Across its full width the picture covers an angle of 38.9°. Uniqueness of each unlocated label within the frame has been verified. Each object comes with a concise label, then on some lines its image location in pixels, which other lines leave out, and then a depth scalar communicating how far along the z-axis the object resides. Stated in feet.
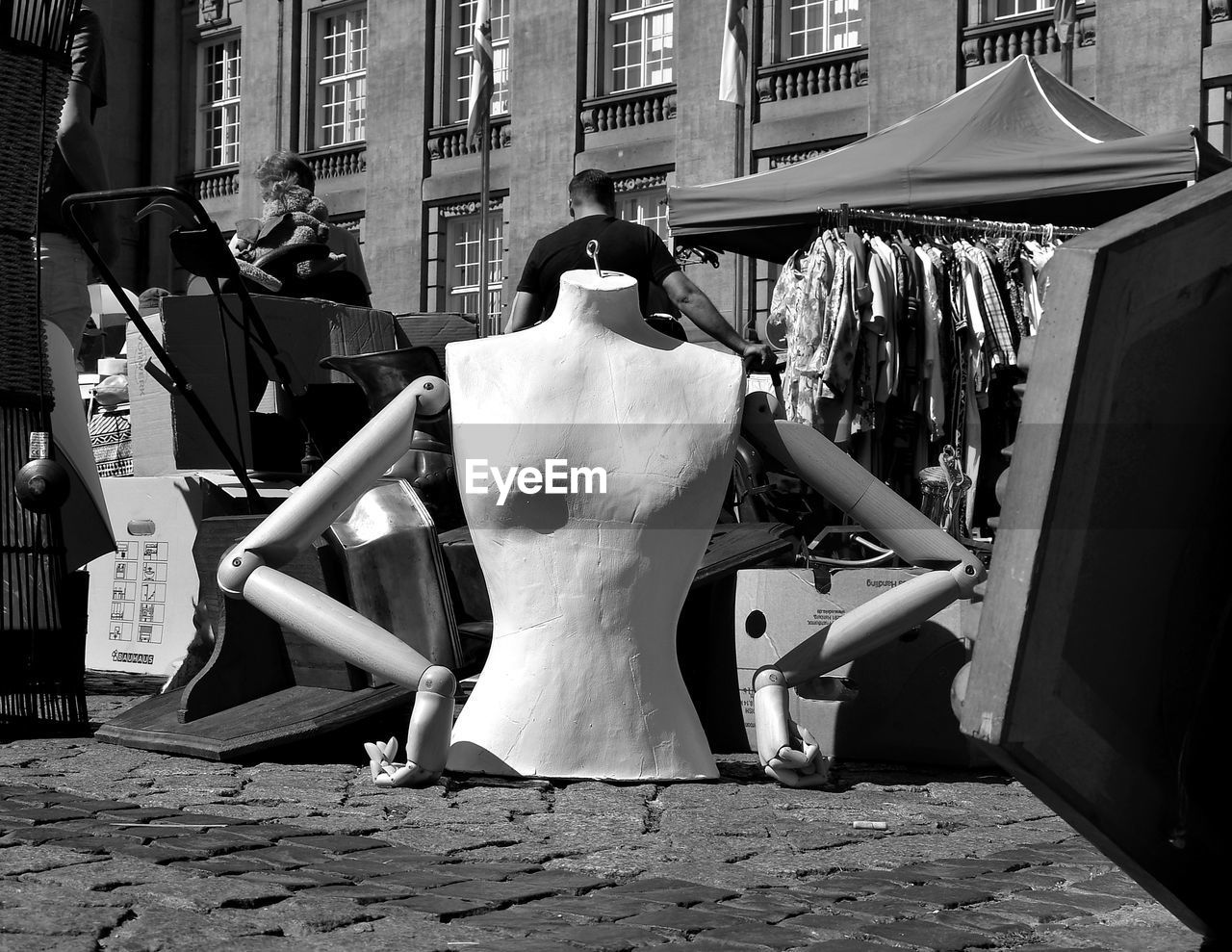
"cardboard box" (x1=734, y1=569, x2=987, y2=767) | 16.87
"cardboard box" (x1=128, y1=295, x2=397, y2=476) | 22.56
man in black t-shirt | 21.26
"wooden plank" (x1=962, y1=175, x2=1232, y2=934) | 5.87
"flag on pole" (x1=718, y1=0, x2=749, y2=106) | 58.59
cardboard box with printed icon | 24.17
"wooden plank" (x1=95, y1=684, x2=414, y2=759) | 14.98
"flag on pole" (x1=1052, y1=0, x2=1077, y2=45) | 48.39
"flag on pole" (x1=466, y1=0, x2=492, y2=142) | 69.72
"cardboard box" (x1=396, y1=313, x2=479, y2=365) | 29.60
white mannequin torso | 13.71
